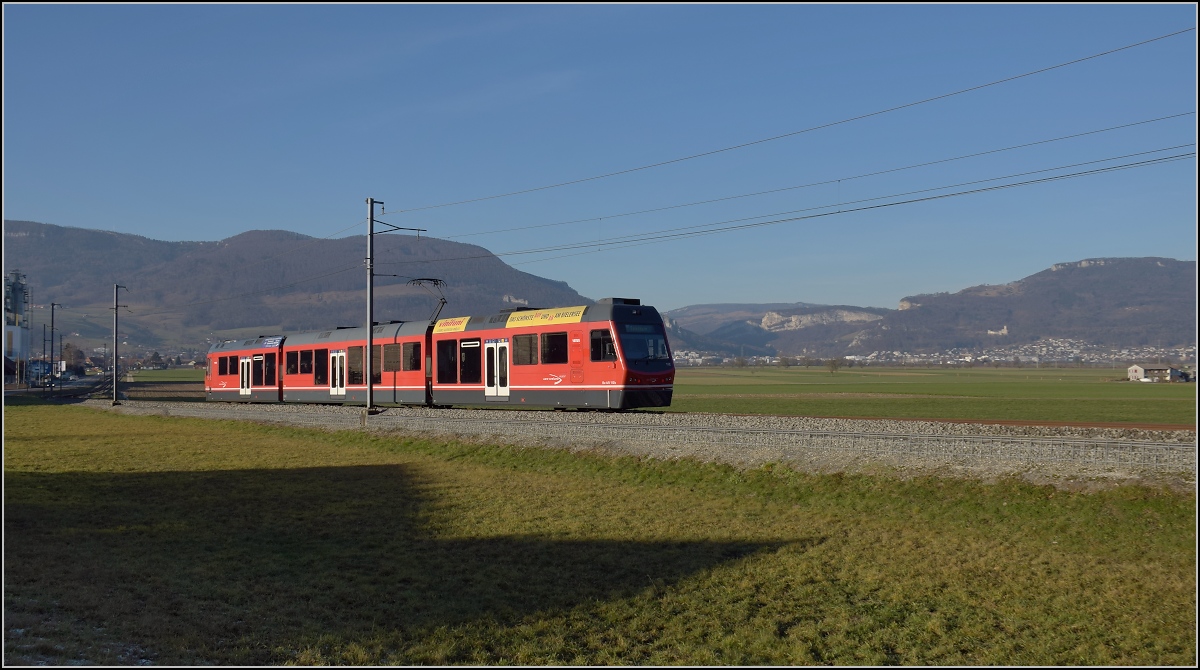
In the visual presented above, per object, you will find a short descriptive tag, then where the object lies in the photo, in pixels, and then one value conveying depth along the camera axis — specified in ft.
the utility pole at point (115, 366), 204.64
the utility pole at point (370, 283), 120.27
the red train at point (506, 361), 99.25
